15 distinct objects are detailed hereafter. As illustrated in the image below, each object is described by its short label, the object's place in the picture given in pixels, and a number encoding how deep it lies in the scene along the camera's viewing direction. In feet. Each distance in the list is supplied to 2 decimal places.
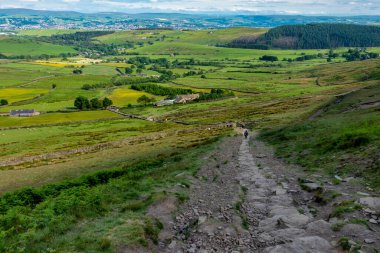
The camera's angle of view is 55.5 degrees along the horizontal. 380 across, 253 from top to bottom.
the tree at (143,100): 536.42
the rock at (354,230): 62.39
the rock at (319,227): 65.26
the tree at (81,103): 495.12
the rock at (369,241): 59.16
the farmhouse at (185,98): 537.44
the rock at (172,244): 64.14
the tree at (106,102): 506.07
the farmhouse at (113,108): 481.46
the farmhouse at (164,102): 525.75
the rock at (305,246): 59.36
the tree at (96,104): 501.15
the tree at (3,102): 517.18
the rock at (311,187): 92.17
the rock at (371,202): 72.69
